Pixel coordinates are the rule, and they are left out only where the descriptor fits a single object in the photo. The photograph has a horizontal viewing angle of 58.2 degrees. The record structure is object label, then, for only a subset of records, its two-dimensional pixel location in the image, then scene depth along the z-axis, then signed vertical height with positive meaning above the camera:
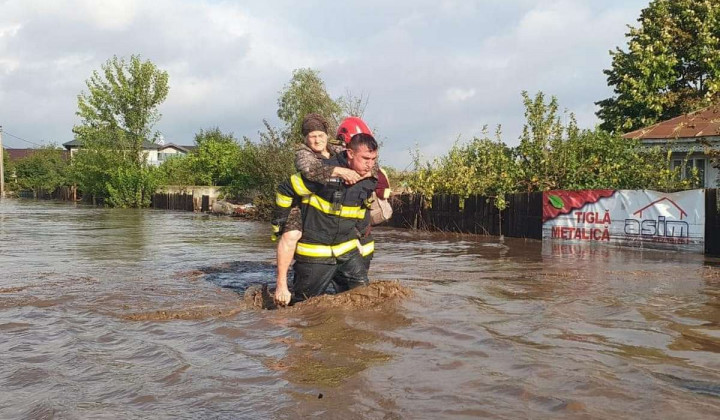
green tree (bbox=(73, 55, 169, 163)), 52.19 +9.03
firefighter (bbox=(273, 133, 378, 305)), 5.95 -0.08
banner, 14.09 -0.15
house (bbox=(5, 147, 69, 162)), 124.88 +11.57
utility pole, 76.71 +3.01
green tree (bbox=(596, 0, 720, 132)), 24.86 +5.93
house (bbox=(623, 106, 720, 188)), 19.94 +2.26
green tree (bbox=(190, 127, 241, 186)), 48.72 +3.91
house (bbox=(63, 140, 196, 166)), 101.81 +9.99
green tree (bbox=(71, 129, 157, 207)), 48.84 +3.15
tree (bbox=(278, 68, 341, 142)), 31.45 +6.22
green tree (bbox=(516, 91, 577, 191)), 19.14 +1.96
